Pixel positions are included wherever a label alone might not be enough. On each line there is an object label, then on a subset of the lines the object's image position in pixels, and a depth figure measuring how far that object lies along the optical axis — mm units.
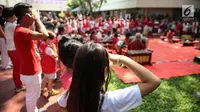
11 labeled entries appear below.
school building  15520
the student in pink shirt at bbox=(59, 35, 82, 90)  1346
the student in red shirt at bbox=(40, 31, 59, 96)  2918
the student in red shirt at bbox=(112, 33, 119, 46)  7313
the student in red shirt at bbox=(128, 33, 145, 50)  5720
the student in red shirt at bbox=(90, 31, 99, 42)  7952
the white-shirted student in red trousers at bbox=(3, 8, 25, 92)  3164
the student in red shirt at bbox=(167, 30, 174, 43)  9950
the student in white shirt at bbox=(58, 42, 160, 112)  871
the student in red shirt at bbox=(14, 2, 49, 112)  1843
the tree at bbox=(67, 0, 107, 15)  21679
